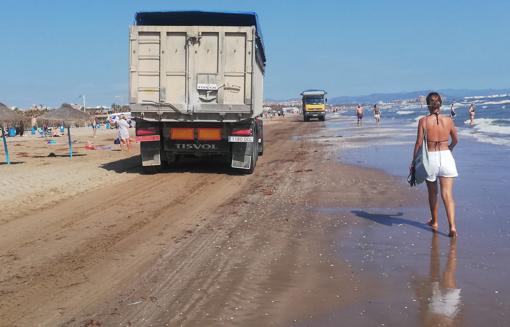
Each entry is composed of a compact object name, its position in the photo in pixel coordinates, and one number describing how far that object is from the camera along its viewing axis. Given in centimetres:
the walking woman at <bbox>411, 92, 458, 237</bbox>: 658
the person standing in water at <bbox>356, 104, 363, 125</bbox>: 4822
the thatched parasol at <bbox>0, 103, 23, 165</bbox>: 1520
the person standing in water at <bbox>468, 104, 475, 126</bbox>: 4319
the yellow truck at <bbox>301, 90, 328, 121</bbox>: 5831
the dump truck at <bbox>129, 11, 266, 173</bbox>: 1184
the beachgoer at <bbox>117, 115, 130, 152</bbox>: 2035
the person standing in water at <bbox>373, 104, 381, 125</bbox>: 4763
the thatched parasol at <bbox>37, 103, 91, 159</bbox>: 1805
